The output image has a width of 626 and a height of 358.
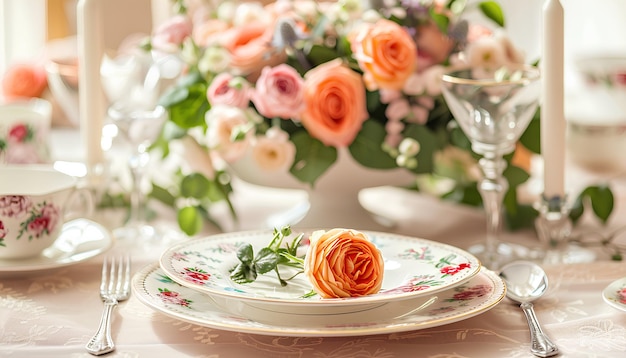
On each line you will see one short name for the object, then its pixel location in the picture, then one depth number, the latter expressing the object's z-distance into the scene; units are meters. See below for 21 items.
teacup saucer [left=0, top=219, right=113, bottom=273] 1.22
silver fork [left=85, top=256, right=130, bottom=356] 1.07
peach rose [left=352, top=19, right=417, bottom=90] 1.33
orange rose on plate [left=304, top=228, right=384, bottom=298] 1.08
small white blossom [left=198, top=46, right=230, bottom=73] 1.38
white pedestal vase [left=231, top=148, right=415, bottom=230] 1.39
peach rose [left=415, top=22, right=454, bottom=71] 1.40
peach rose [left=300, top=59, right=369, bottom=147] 1.34
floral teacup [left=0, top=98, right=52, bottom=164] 1.47
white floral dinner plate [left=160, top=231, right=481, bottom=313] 1.06
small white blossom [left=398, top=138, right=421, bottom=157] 1.34
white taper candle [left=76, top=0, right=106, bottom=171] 1.41
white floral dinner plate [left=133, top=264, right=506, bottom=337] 1.04
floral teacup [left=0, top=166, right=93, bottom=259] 1.22
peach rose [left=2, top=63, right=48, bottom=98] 1.71
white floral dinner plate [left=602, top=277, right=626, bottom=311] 1.11
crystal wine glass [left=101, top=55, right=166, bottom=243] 1.39
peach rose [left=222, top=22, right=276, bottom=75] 1.37
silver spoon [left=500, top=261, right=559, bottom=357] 1.12
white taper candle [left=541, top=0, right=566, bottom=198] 1.32
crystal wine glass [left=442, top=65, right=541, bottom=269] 1.27
